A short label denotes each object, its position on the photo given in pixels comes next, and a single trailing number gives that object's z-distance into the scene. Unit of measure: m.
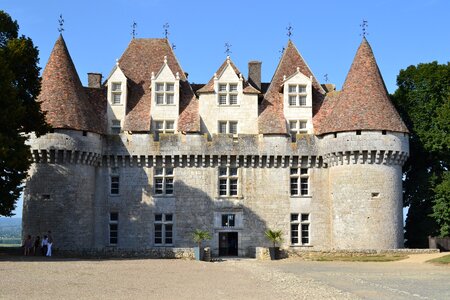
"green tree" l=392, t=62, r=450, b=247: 38.62
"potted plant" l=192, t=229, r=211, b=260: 33.47
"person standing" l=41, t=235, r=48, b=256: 34.00
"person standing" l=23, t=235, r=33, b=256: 33.41
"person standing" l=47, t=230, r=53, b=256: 33.47
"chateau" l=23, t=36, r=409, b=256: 36.31
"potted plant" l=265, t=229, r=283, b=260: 34.75
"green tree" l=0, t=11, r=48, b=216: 27.73
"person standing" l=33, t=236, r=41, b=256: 34.22
